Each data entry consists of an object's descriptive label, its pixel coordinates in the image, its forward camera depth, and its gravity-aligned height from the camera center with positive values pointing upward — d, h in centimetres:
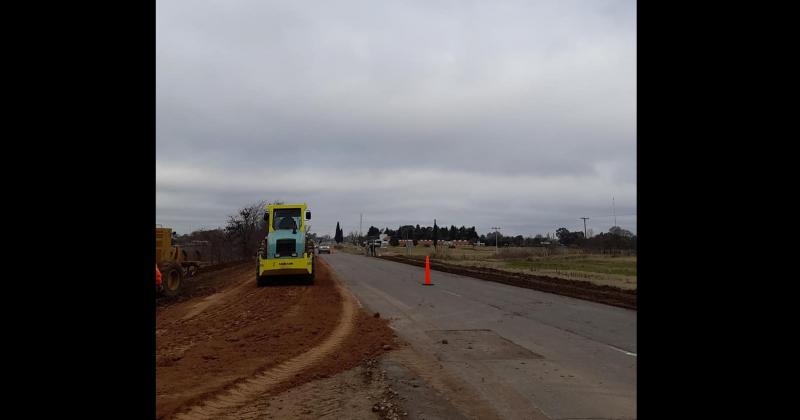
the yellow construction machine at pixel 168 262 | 1655 -122
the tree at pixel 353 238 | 15980 -357
